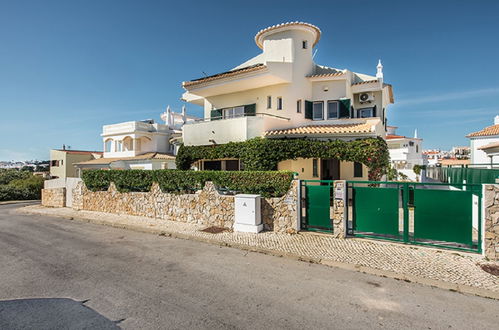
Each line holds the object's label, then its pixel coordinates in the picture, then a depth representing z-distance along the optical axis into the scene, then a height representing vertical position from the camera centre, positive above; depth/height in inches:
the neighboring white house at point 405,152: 1400.1 +109.7
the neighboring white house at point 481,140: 1034.4 +124.4
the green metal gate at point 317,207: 368.8 -51.0
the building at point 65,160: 1660.9 +72.6
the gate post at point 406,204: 312.9 -39.5
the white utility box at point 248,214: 398.0 -65.6
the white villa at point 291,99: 633.0 +190.5
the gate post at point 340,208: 348.2 -49.0
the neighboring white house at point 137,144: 1195.3 +136.2
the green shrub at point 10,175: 1488.7 -25.8
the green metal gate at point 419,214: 292.0 -51.6
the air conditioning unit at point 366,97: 690.8 +193.4
